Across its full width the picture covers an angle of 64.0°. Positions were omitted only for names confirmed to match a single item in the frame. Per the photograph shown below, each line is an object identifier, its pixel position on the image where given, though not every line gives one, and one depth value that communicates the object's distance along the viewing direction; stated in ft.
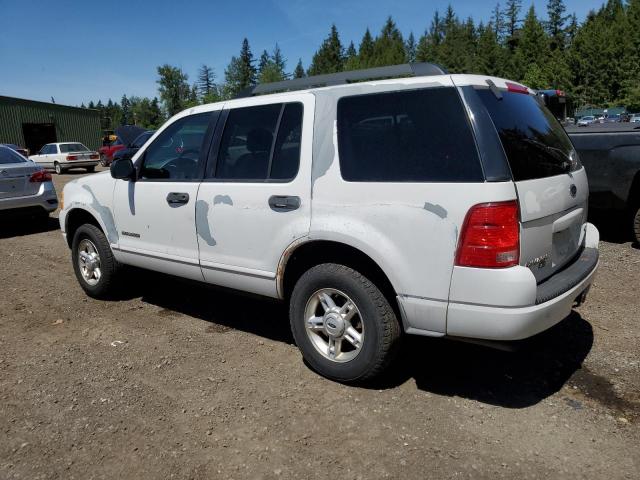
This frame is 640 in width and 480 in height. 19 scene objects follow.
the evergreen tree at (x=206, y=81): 501.15
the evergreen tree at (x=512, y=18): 404.16
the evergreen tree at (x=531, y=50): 298.97
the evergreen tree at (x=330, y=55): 424.87
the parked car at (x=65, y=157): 78.95
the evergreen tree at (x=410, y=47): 440.78
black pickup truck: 21.11
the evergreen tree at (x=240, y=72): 388.16
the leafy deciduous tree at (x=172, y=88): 340.18
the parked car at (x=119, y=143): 64.80
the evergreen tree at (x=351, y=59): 376.68
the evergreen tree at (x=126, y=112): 507.14
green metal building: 120.47
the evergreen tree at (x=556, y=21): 356.59
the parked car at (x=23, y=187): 27.68
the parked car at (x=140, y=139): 57.45
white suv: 8.87
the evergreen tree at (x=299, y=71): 447.71
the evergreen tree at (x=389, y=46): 377.91
